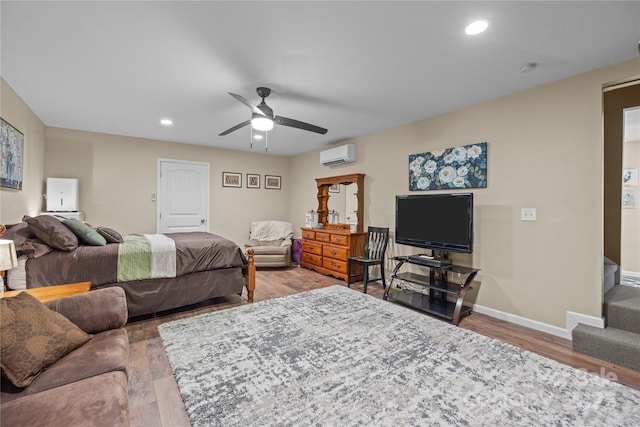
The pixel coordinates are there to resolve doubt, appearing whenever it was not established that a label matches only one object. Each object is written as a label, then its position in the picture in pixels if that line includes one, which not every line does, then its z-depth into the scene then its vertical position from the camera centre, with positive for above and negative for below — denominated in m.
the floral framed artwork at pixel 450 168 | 3.29 +0.60
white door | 5.26 +0.33
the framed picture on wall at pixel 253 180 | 6.23 +0.74
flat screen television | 3.12 -0.07
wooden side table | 1.90 -0.56
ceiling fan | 2.77 +0.98
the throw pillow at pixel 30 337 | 1.19 -0.59
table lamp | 1.72 -0.27
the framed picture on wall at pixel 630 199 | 4.36 +0.29
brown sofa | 0.97 -0.71
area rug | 1.58 -1.11
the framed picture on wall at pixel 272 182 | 6.48 +0.74
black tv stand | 3.03 -0.89
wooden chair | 4.16 -0.55
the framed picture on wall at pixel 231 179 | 5.91 +0.73
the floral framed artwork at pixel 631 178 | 4.40 +0.62
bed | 2.49 -0.52
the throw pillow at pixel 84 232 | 2.87 -0.21
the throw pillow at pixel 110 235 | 3.16 -0.26
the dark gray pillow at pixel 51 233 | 2.50 -0.19
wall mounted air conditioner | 4.93 +1.07
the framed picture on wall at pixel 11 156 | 2.68 +0.57
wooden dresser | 4.62 -0.59
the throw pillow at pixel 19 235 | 2.38 -0.20
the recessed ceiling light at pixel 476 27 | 1.88 +1.29
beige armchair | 5.37 -0.58
